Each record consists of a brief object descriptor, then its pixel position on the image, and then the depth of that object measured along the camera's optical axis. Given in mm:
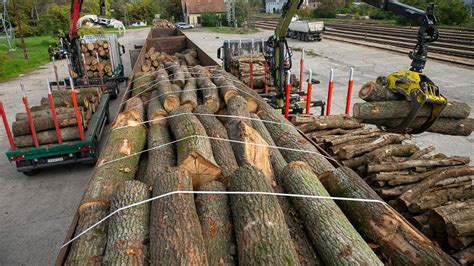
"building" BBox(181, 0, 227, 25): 57781
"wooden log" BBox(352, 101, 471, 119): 6102
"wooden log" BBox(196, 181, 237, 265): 3094
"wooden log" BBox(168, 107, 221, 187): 4059
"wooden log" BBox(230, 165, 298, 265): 2820
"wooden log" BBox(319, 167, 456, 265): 2994
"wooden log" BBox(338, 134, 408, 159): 4945
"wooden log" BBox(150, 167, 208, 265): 2809
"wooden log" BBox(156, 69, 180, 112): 6474
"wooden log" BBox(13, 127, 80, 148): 7199
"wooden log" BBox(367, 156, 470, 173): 4488
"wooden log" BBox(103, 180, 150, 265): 2957
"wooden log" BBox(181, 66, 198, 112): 6527
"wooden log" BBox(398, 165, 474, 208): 4035
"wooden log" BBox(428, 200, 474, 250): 3314
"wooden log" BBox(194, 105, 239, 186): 4246
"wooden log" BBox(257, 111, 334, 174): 4426
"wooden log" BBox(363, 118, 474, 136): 6434
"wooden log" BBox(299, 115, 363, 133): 6105
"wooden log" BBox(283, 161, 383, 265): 2883
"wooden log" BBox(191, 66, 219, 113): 6510
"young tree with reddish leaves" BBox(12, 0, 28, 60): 22730
